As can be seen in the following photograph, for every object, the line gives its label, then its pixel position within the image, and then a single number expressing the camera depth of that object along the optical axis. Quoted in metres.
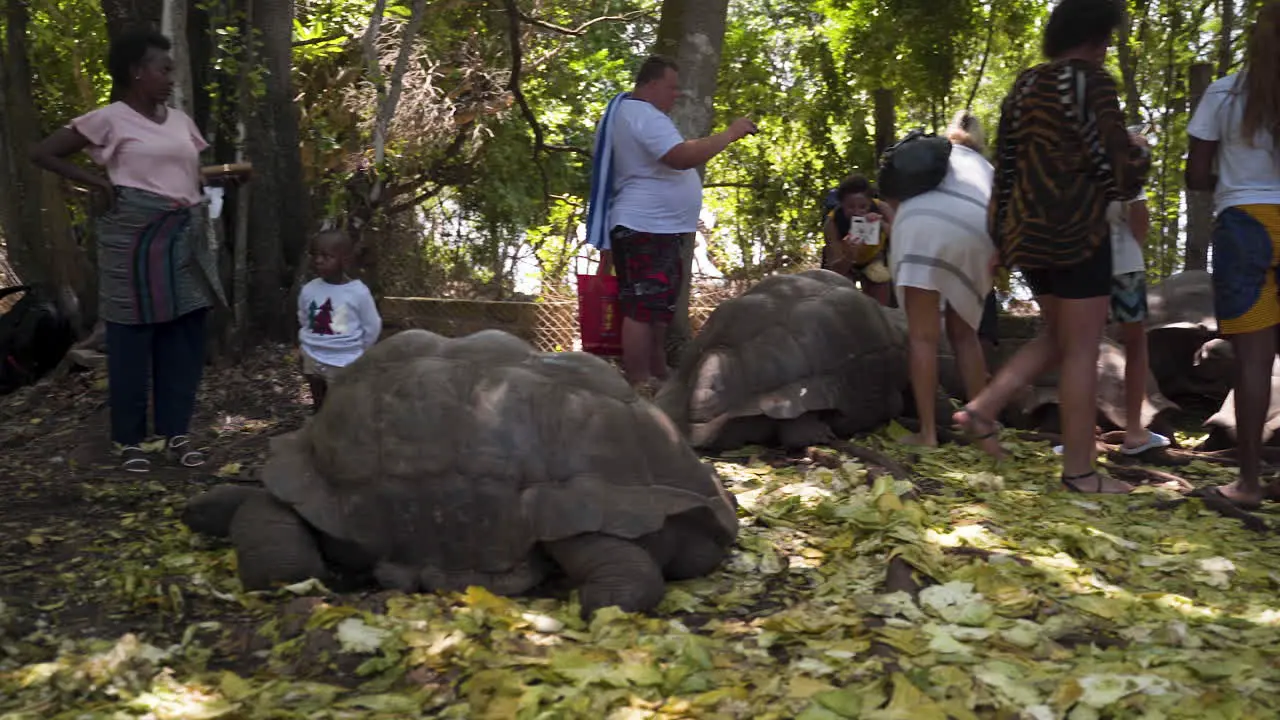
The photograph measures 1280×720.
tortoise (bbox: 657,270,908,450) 5.85
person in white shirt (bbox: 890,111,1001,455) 5.50
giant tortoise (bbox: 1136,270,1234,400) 7.17
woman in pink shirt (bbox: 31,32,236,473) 5.34
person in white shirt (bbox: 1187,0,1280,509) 4.57
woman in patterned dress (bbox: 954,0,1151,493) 4.71
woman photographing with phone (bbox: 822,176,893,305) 7.78
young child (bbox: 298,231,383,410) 5.96
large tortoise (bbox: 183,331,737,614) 3.67
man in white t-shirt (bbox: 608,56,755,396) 6.58
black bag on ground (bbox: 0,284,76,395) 8.54
